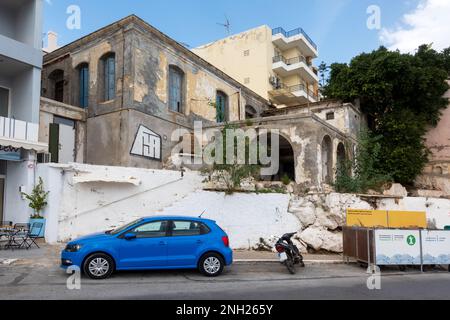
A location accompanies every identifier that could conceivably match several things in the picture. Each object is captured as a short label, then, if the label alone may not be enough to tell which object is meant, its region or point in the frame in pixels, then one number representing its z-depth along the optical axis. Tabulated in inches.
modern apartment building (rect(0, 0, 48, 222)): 601.3
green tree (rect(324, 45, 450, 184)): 1159.0
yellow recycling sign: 589.0
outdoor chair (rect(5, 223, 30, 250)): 493.7
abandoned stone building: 794.2
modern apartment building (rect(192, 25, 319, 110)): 1524.4
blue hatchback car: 358.6
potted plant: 552.1
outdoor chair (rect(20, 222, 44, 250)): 507.2
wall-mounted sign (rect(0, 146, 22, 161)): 597.9
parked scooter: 428.8
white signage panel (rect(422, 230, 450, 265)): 477.4
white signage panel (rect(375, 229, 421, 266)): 464.4
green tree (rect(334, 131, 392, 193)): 780.6
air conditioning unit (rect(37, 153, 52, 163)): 706.8
